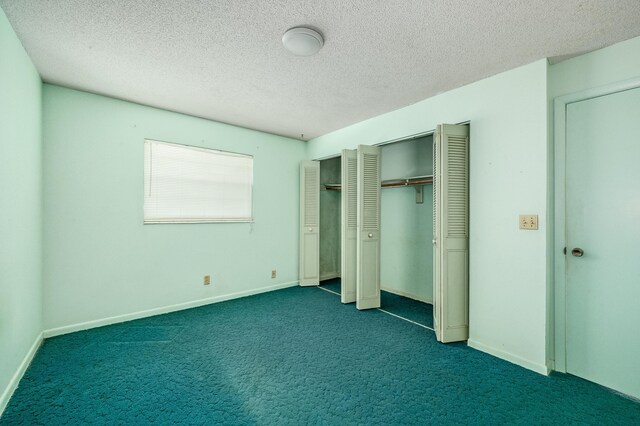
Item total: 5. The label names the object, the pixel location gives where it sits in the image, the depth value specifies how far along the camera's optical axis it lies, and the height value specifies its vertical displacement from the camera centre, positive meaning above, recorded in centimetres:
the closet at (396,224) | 271 -13
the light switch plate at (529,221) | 229 -6
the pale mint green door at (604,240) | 201 -19
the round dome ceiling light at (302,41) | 192 +122
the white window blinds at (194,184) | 339 +39
